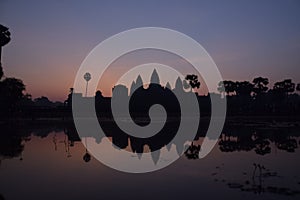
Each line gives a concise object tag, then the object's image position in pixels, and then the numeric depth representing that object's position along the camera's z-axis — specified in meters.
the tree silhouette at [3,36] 38.95
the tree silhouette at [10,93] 44.12
